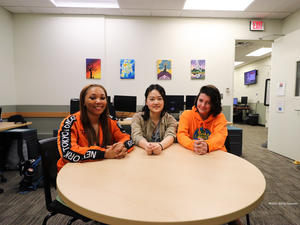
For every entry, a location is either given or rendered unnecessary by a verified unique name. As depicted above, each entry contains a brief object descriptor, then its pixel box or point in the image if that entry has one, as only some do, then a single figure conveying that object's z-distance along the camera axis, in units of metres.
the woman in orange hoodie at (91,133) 1.04
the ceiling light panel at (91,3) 3.55
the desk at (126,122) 2.95
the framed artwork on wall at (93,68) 3.90
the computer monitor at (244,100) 8.75
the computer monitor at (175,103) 3.57
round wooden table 0.53
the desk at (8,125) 2.53
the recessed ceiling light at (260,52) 6.61
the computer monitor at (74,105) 3.17
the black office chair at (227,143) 1.50
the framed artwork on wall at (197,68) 4.00
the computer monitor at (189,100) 3.65
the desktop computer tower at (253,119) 7.97
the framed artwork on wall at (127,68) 3.95
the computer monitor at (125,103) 3.43
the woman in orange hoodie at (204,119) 1.48
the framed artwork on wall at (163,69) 3.98
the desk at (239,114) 8.90
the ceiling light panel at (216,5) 3.54
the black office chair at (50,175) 1.05
